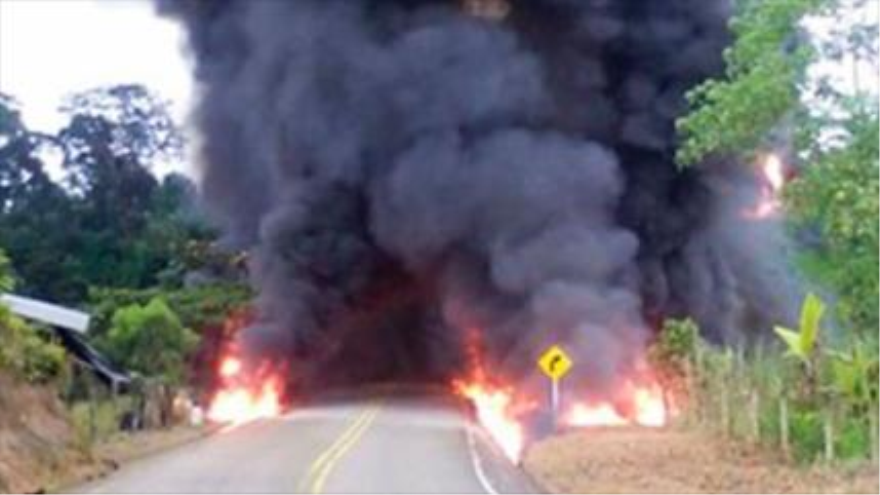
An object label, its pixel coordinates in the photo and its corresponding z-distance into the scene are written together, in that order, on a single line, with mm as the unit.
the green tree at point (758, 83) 19422
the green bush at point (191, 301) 50128
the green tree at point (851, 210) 18641
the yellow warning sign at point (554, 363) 35062
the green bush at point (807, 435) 22953
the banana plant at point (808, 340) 23344
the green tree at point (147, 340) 41562
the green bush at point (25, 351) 25828
